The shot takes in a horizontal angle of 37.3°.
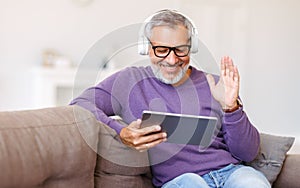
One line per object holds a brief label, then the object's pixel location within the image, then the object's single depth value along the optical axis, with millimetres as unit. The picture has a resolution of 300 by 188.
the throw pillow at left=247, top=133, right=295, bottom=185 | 1716
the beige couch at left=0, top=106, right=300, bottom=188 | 1185
